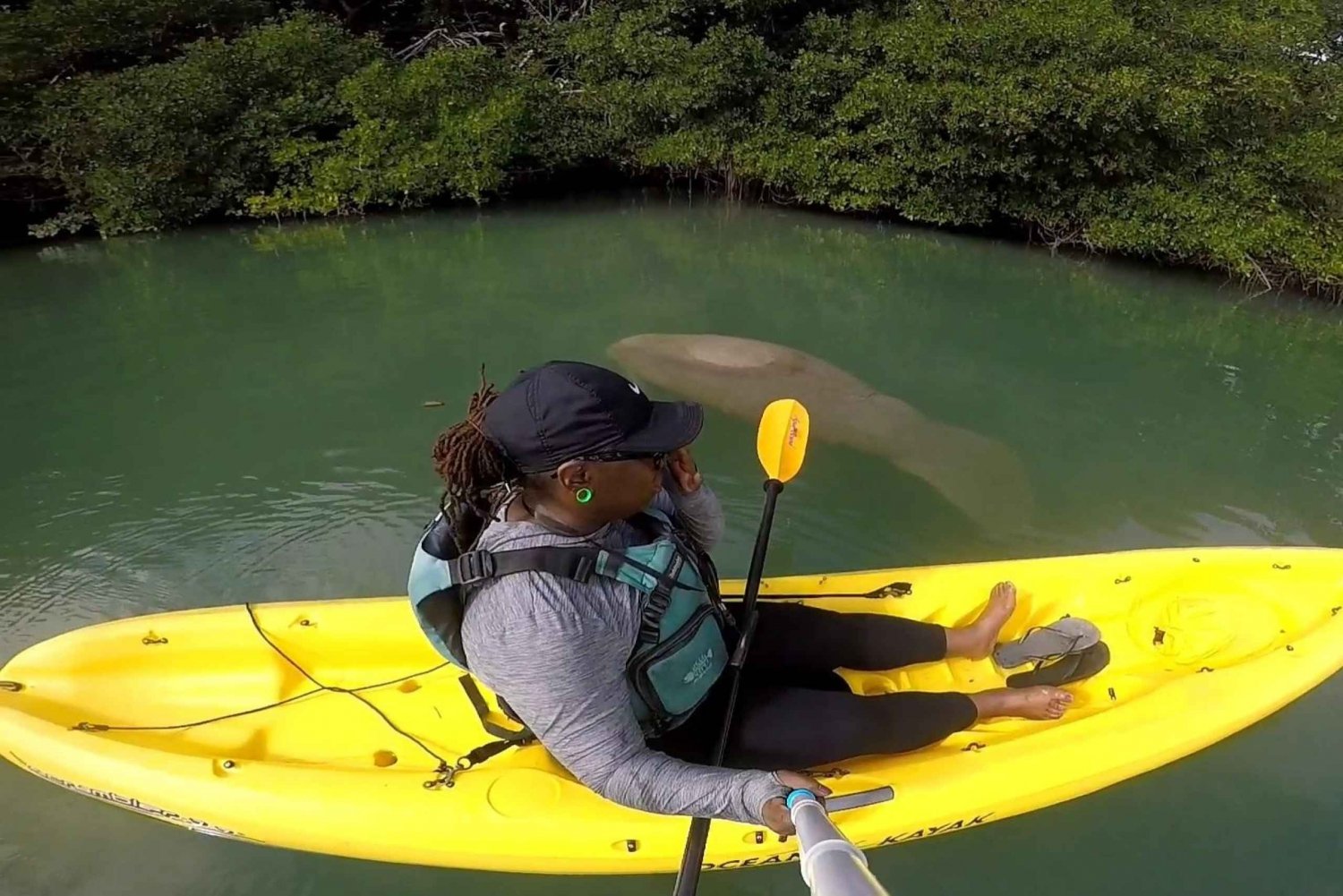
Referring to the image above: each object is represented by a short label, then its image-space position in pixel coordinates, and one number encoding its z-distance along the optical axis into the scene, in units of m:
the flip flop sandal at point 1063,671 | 2.93
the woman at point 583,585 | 1.62
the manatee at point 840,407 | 4.91
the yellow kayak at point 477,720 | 2.34
